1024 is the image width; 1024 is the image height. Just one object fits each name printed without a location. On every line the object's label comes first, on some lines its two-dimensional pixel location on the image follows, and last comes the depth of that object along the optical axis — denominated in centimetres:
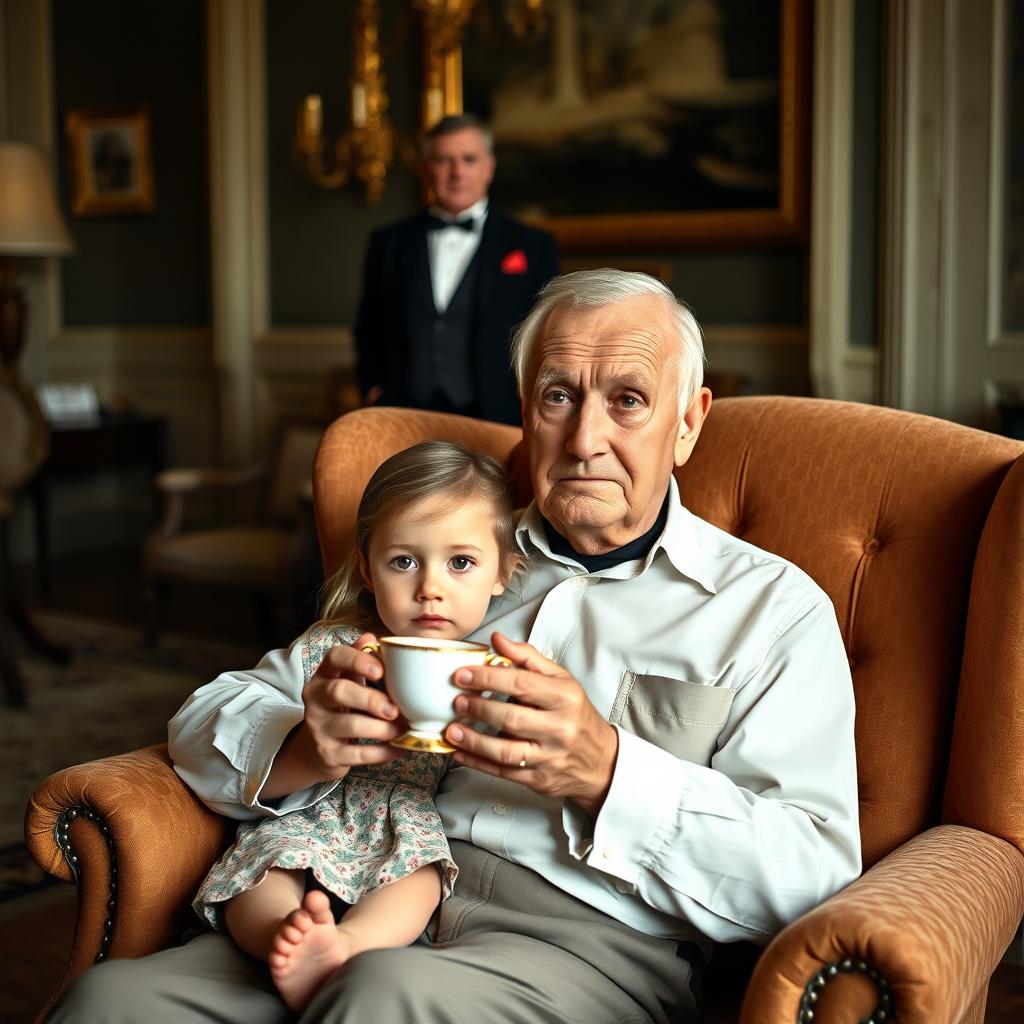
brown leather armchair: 135
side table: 600
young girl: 140
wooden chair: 459
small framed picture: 641
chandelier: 512
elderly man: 126
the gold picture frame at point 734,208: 443
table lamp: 570
